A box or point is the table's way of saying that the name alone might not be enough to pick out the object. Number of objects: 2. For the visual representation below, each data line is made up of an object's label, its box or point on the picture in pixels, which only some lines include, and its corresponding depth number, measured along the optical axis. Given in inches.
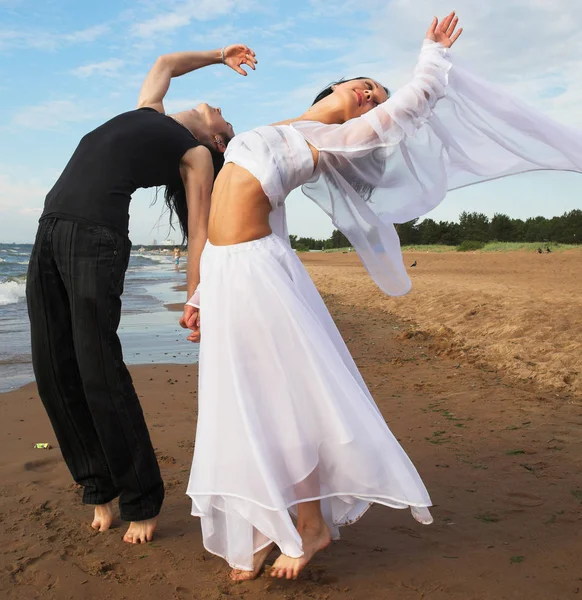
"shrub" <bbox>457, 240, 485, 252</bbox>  1334.9
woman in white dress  90.0
